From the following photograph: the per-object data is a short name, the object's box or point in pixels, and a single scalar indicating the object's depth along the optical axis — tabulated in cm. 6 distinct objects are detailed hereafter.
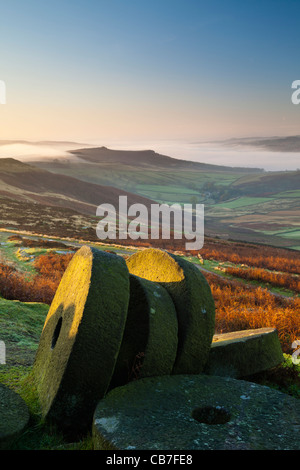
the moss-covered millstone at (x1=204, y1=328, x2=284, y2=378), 614
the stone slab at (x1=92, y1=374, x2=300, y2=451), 359
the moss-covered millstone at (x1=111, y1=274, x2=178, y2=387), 500
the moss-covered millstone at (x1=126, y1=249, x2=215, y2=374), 548
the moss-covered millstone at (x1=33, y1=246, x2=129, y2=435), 433
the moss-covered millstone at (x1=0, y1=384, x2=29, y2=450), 388
